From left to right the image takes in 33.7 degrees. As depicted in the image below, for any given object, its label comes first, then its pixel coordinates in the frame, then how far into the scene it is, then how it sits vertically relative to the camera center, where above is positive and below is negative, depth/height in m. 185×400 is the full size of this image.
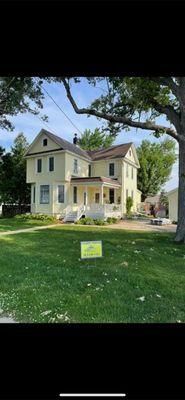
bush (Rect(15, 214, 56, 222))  15.86 -0.46
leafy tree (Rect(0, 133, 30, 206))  19.88 +2.01
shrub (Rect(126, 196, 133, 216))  19.65 +0.30
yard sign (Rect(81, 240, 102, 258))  3.89 -0.52
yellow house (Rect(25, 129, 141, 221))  17.52 +1.80
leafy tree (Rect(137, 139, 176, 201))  27.19 +4.18
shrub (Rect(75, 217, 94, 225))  14.93 -0.62
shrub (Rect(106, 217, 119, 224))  15.49 -0.59
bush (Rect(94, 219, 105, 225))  14.44 -0.64
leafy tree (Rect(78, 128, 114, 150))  27.57 +6.29
